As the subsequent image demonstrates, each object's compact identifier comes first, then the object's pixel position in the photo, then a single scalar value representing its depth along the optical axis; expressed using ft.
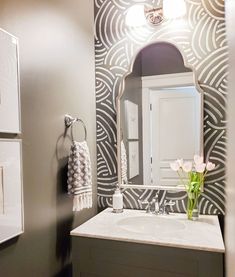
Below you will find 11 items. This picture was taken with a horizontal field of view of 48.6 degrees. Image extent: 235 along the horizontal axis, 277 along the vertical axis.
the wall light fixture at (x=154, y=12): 5.92
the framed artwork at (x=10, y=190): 3.58
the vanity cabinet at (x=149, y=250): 4.28
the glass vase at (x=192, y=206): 5.53
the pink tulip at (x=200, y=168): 5.47
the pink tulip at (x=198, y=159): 5.51
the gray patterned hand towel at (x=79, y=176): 5.13
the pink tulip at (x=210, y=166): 5.49
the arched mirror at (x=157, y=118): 5.96
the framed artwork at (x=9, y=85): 3.62
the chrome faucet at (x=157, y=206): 5.96
